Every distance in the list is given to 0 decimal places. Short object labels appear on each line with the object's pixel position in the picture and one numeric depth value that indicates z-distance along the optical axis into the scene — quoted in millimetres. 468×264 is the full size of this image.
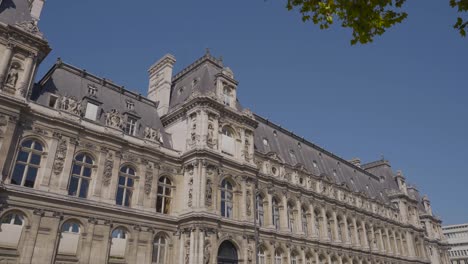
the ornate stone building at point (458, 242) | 97838
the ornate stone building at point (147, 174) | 22391
